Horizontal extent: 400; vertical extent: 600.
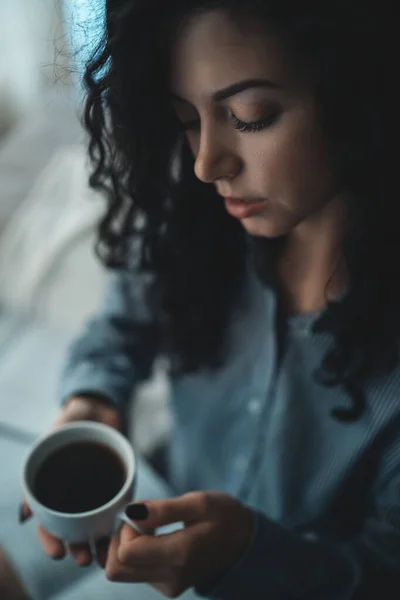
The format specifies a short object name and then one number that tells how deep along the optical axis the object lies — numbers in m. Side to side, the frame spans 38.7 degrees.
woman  0.47
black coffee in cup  0.56
